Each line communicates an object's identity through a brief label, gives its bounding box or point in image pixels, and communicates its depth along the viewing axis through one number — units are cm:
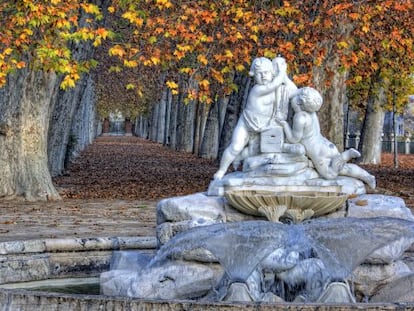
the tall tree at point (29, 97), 1978
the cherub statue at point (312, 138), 1194
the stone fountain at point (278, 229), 948
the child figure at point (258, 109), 1216
